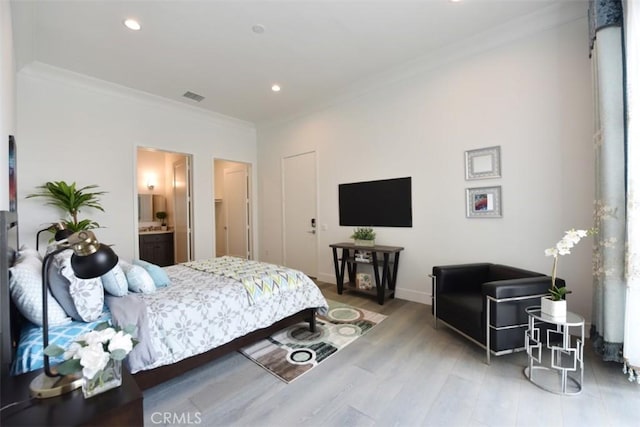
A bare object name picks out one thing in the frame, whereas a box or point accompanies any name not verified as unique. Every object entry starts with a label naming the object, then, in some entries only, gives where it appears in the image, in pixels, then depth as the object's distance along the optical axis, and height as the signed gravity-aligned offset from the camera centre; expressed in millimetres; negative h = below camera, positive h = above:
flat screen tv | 3820 +137
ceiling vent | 4281 +1907
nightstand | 940 -683
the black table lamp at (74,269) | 1054 -202
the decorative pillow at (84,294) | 1567 -439
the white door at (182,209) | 4957 +141
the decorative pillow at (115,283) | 1882 -452
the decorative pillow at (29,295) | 1422 -394
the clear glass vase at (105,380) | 1047 -638
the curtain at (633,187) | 1857 +136
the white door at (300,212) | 4972 +33
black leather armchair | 2168 -841
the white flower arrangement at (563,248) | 1950 -286
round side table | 1904 -1145
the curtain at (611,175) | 1999 +236
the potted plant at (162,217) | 5977 -10
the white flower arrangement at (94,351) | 1021 -511
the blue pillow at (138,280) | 2100 -485
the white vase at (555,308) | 1955 -712
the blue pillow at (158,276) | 2307 -501
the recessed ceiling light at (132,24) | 2665 +1893
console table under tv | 3652 -761
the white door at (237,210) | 5980 +122
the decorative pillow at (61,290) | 1583 -409
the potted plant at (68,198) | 3373 +252
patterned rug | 2242 -1221
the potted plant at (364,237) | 3920 -351
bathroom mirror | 5762 +210
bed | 1428 -687
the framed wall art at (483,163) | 3066 +539
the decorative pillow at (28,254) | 1863 -247
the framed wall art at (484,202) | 3068 +93
